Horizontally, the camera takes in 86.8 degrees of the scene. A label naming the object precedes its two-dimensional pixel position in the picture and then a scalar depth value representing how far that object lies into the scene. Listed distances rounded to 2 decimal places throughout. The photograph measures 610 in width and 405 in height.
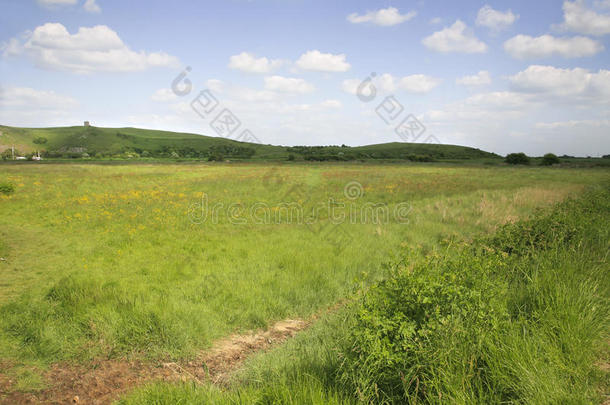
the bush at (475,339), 3.68
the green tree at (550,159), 83.15
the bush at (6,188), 20.28
